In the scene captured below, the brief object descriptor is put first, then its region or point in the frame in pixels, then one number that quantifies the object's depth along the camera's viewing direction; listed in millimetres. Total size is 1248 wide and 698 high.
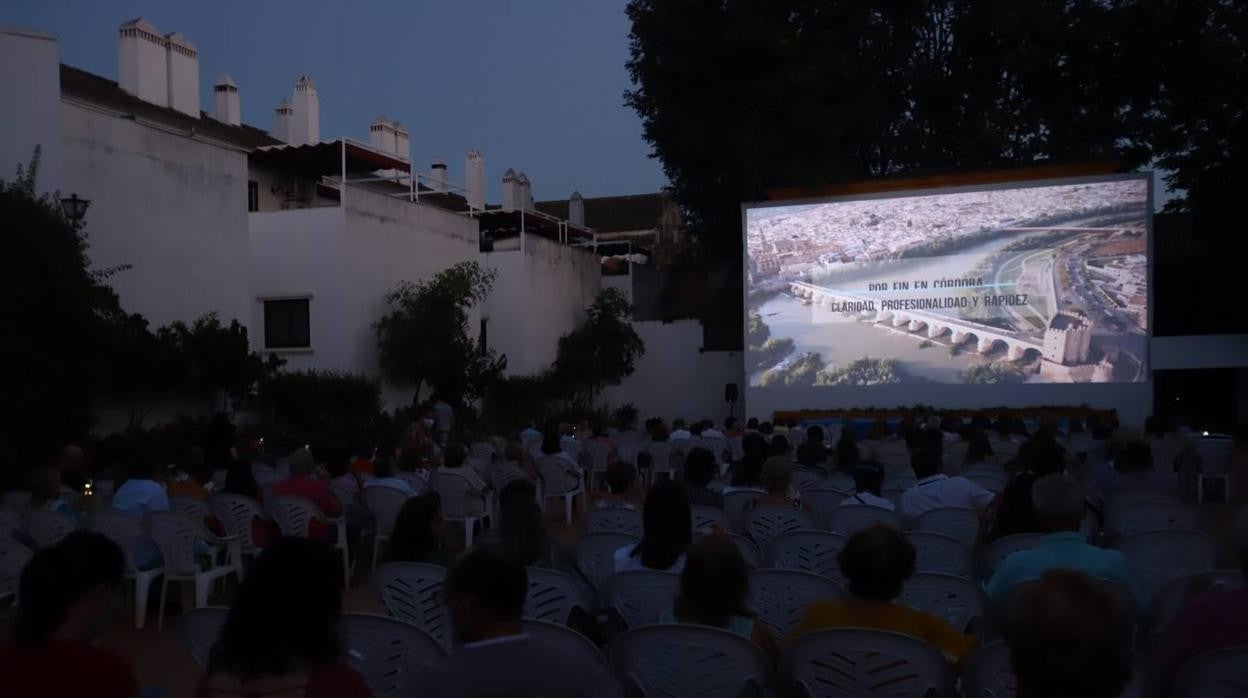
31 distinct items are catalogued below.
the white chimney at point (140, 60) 20938
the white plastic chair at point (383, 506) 7164
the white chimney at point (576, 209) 36312
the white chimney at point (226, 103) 24719
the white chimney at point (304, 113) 26141
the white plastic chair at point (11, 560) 4922
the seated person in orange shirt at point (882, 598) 2980
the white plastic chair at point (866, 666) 2783
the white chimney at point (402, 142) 28969
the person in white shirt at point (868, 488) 5652
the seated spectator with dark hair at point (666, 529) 4004
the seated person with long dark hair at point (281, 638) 2164
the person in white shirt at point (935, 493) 5887
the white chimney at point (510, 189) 31953
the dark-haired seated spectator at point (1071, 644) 1786
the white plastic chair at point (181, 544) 5930
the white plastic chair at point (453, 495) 7941
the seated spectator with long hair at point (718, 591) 3033
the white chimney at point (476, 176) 30719
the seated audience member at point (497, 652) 2018
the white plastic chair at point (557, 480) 9883
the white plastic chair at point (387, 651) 2916
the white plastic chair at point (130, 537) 5848
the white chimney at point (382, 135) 28219
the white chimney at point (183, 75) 21781
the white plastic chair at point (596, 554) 4836
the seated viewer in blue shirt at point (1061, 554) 3441
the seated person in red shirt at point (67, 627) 2191
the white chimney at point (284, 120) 25969
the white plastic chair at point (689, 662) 2848
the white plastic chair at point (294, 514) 6406
